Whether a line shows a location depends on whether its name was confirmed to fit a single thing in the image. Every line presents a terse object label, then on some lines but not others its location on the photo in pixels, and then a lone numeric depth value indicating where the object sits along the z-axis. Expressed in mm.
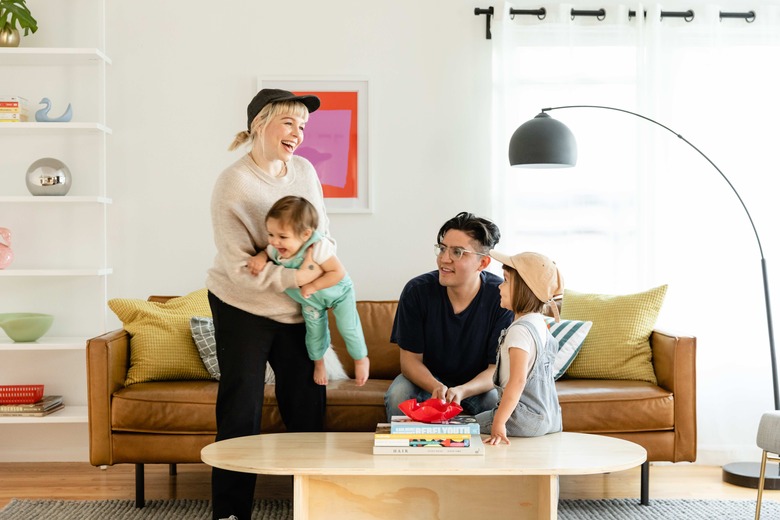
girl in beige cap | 2396
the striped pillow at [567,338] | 3443
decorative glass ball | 3861
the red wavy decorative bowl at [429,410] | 2404
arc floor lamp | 3539
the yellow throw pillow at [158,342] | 3367
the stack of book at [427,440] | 2234
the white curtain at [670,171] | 4020
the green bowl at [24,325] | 3822
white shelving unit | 4055
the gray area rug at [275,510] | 3094
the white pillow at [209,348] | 3398
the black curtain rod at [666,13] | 4051
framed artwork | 4098
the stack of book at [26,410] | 3768
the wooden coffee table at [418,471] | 2080
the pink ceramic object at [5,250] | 3904
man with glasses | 2871
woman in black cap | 2457
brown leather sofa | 3154
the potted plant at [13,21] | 3850
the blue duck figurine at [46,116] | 3900
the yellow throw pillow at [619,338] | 3451
